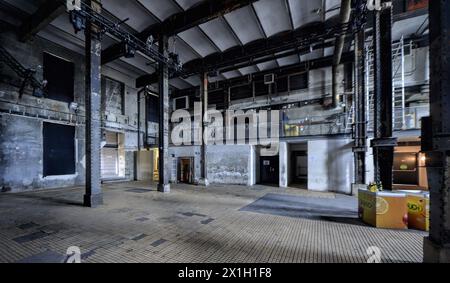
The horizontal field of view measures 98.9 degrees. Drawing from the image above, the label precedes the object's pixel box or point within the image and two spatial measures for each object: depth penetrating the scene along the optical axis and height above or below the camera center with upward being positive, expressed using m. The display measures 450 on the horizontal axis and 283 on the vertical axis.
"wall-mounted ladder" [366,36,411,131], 8.92 +2.82
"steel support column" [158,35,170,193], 9.79 +0.95
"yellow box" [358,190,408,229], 4.66 -1.68
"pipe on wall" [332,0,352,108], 7.00 +4.80
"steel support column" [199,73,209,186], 12.30 +0.17
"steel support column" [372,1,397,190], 5.47 +1.24
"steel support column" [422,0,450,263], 2.50 +0.01
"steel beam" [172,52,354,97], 11.98 +5.04
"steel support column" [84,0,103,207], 6.75 +1.00
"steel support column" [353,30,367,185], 8.21 +0.91
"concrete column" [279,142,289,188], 11.62 -1.35
